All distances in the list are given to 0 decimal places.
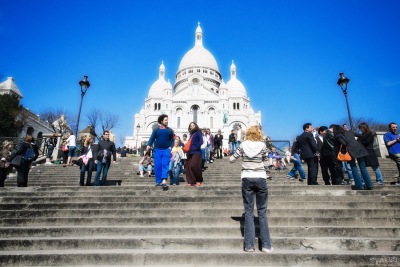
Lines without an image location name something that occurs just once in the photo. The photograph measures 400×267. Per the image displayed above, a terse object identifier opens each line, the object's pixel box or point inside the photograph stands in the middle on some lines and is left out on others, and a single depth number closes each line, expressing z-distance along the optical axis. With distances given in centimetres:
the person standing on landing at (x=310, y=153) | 673
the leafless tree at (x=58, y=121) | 4103
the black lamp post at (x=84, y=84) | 1354
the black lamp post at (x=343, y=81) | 1232
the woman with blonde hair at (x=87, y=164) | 753
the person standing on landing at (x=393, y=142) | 677
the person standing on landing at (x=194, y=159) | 654
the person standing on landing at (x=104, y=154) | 729
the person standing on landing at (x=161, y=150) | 622
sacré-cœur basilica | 5719
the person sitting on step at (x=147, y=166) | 971
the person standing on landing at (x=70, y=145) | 1141
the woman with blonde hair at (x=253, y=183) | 344
